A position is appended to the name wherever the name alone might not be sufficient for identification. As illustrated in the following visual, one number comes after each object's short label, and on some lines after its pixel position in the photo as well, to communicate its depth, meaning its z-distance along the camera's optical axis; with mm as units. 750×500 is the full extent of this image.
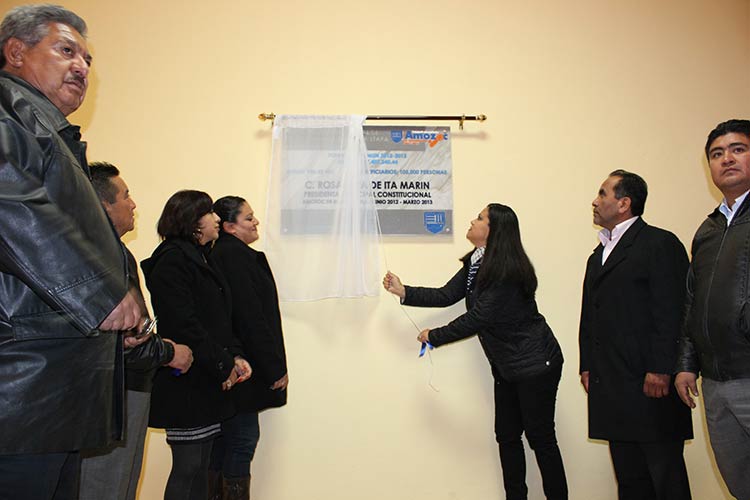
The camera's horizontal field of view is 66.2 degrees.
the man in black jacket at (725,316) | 1693
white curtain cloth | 2900
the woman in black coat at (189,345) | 1993
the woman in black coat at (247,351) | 2385
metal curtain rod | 2990
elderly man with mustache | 1009
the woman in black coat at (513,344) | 2500
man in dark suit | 2066
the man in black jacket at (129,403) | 1596
